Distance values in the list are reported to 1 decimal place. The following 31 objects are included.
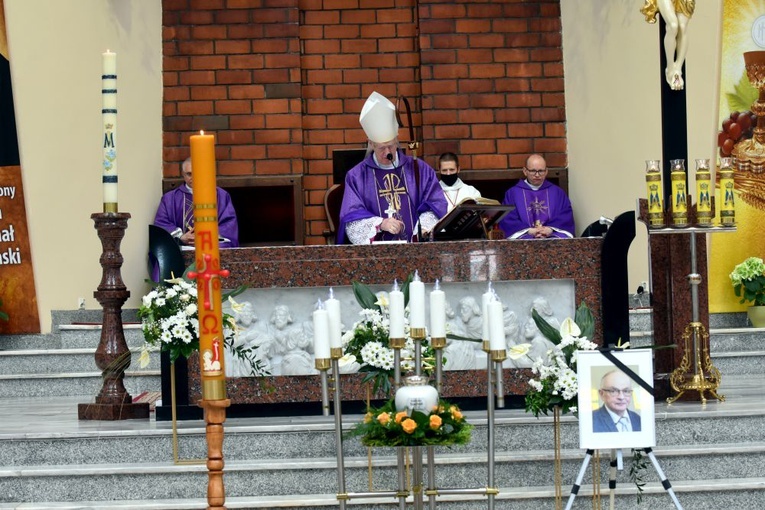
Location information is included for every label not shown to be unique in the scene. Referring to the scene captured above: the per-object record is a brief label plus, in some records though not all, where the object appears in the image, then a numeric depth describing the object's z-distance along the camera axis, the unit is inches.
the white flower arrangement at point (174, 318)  454.3
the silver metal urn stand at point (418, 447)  329.1
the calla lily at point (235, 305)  468.1
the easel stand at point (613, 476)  375.4
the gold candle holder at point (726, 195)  513.0
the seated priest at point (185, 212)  773.9
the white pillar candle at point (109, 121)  502.0
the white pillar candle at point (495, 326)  331.3
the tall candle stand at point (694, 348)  512.1
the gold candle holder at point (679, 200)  511.5
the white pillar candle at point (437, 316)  334.0
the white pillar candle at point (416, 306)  331.9
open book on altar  506.0
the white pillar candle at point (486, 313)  337.3
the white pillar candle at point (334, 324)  333.1
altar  507.8
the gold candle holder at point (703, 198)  510.3
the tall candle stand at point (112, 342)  517.3
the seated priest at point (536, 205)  798.5
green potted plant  684.7
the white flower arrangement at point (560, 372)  379.2
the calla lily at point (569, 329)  386.6
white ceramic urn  320.8
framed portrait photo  366.6
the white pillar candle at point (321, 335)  324.8
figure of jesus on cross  528.7
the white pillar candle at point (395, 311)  334.6
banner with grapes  699.4
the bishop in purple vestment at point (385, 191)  573.6
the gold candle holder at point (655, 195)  512.1
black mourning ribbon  365.4
